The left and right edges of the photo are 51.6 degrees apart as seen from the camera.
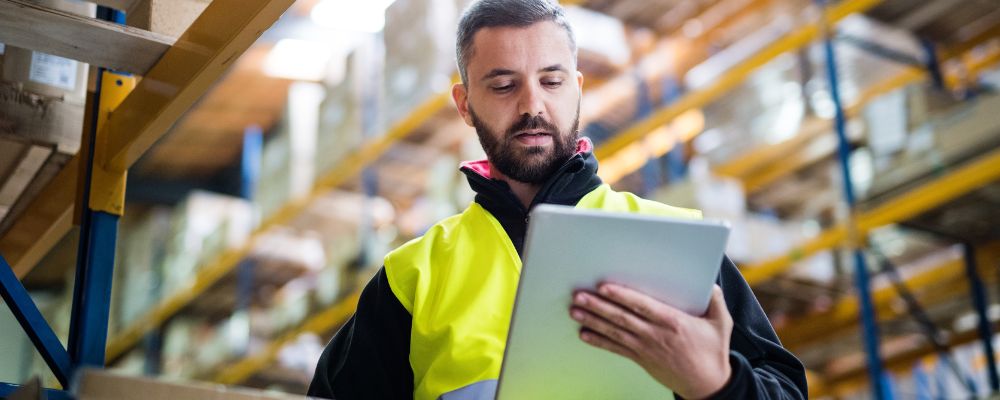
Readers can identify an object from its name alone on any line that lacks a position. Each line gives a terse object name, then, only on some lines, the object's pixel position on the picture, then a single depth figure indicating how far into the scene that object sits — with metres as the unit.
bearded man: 1.71
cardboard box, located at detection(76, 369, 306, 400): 1.27
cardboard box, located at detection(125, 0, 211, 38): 2.45
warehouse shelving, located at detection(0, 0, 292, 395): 2.24
